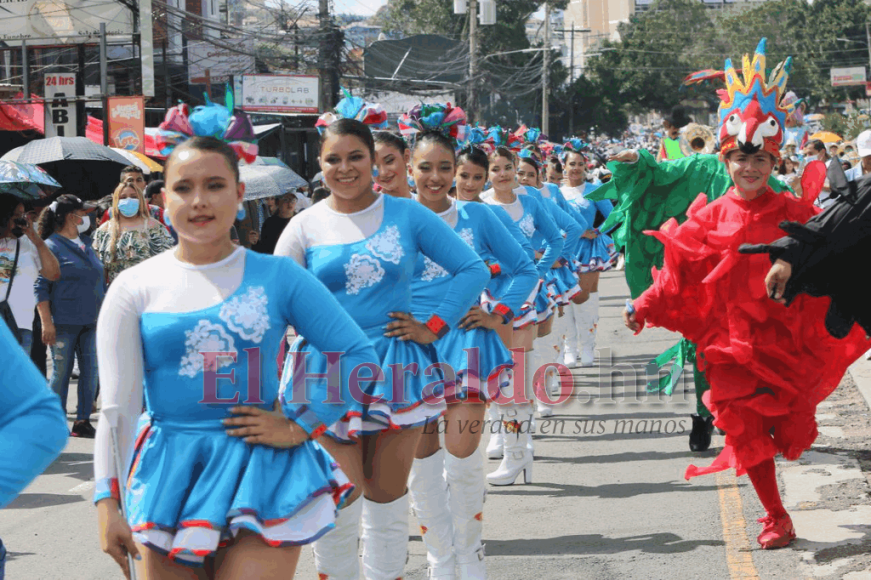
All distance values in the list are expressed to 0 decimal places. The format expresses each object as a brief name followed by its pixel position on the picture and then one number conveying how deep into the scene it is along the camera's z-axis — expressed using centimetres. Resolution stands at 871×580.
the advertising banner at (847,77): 7781
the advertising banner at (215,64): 3538
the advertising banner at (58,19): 2792
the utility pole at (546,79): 5475
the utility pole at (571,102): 7532
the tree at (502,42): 6097
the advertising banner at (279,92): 3591
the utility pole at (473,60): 4356
